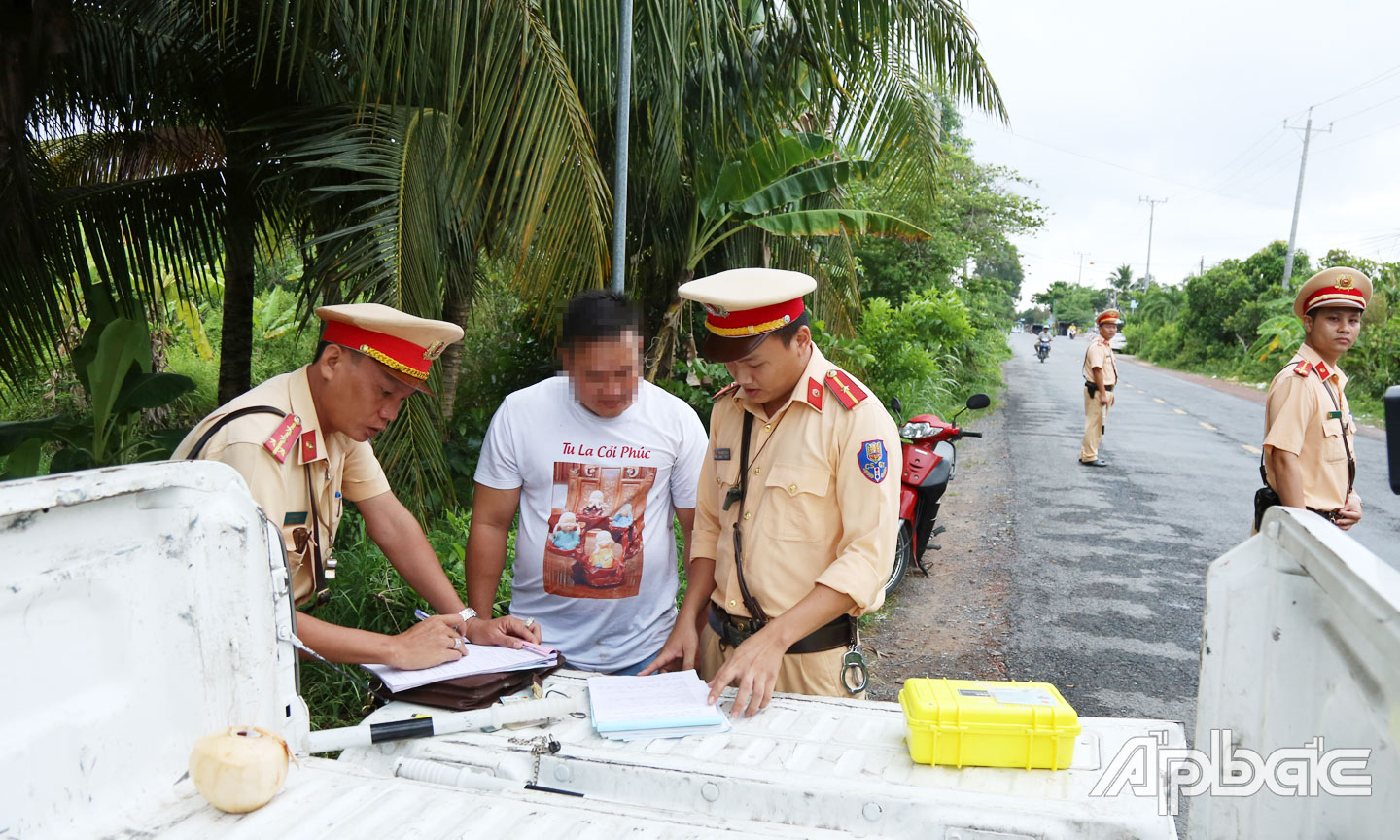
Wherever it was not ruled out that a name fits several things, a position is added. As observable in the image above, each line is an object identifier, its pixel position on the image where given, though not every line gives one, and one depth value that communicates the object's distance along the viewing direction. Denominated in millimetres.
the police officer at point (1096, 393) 10031
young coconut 1284
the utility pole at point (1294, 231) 28156
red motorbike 5383
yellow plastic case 1624
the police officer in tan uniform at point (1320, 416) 3768
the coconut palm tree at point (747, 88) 4586
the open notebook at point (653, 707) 1765
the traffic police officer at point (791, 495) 2068
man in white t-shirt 2598
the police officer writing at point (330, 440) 1992
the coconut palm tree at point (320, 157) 3953
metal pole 3711
